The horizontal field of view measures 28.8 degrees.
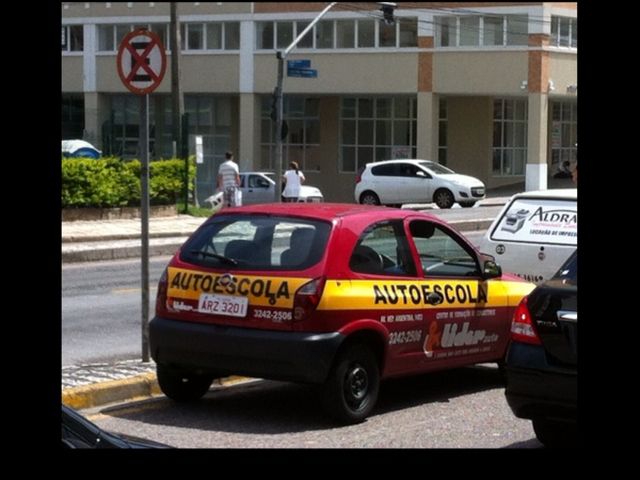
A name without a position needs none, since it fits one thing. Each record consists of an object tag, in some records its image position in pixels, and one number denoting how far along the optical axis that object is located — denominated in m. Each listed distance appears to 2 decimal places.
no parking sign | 10.72
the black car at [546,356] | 7.09
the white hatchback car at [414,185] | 41.09
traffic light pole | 29.56
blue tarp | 30.67
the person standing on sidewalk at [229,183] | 31.12
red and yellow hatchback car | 8.48
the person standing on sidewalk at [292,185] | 34.81
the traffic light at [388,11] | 36.38
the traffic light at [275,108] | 31.77
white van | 12.99
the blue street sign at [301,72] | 29.94
